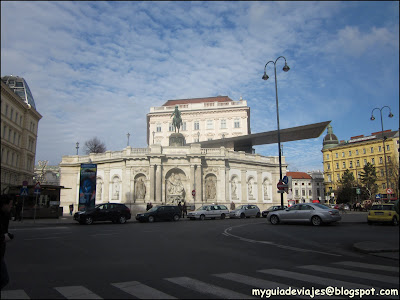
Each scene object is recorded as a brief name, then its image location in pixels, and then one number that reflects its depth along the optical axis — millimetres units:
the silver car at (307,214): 18172
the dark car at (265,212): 31008
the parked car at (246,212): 31895
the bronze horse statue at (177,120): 49469
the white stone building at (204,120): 72562
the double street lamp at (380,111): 34341
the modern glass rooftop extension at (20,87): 60062
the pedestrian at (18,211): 26016
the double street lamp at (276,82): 25300
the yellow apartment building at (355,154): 75250
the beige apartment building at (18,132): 49406
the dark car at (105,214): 23344
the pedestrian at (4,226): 5090
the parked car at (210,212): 29748
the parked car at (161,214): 26109
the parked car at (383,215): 19016
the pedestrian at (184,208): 34106
